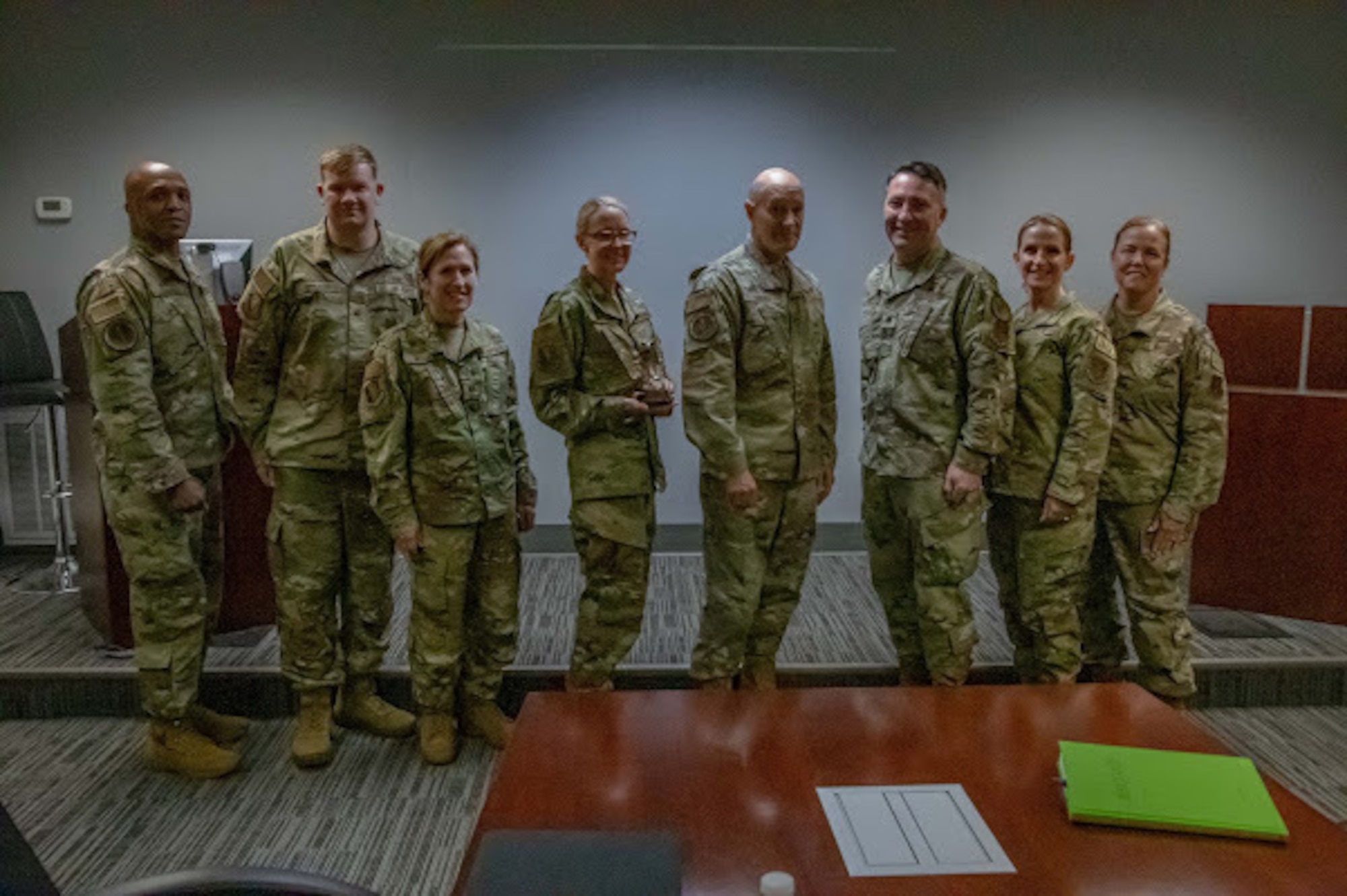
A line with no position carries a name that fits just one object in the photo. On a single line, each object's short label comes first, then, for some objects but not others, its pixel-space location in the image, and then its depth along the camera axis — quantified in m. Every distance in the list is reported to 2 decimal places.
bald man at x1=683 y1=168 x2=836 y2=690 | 2.74
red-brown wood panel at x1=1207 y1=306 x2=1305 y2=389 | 4.03
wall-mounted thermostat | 4.52
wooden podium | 3.36
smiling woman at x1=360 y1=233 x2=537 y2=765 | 2.68
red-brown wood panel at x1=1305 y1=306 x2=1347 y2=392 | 4.01
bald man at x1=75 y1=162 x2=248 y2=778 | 2.65
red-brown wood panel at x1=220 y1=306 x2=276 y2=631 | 3.51
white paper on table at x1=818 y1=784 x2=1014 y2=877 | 1.34
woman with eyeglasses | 2.75
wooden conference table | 1.33
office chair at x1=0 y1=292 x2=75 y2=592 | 4.15
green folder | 1.42
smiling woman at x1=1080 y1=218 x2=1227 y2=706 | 2.89
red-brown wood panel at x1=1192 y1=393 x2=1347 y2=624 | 3.67
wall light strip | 4.50
